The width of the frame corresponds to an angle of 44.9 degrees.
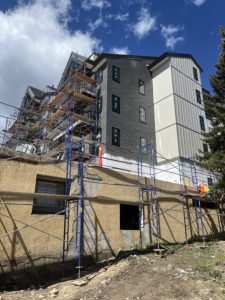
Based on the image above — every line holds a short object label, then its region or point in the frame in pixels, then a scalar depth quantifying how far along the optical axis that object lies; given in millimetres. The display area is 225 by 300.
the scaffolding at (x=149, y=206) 12445
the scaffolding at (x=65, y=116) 21703
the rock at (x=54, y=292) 7547
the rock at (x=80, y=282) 8105
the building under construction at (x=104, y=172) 9445
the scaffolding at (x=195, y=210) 14289
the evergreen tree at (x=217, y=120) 14578
